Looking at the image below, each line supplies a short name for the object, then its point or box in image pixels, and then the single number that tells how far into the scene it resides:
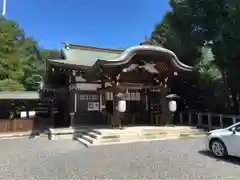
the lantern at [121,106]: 10.05
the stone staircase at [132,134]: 8.70
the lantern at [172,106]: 11.25
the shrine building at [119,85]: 10.48
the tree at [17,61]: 23.58
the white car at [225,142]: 5.44
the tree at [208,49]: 10.00
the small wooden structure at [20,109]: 12.58
